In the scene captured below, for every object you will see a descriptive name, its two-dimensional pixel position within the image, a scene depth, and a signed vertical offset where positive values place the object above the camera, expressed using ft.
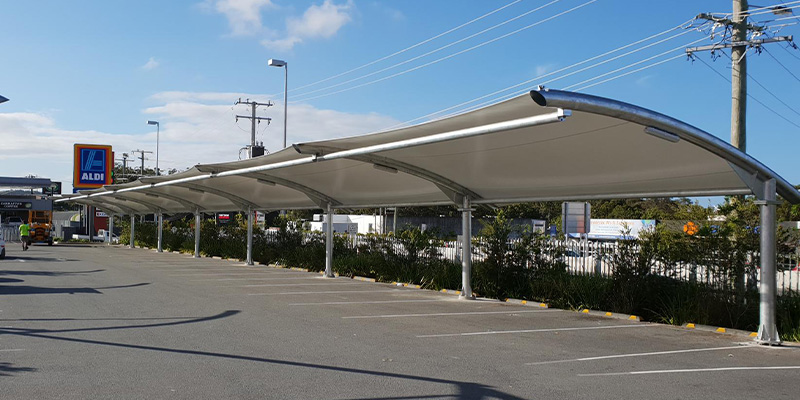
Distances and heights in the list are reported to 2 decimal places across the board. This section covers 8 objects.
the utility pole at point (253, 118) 177.99 +27.43
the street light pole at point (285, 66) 110.73 +26.12
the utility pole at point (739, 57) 61.11 +16.62
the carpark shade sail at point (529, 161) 30.37 +4.38
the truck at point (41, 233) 151.94 -2.49
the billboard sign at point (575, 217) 83.76 +1.95
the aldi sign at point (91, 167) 165.48 +13.40
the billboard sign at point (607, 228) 158.10 +1.47
